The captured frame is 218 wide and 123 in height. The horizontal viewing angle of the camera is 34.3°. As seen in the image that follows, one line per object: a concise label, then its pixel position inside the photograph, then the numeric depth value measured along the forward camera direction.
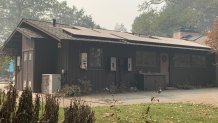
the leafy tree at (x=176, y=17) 63.81
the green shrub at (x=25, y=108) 4.53
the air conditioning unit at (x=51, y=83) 17.67
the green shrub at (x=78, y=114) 4.68
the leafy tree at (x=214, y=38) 23.23
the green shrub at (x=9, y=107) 4.31
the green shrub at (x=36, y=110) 4.75
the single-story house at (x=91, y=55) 18.61
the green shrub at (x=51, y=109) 5.27
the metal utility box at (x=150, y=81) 20.89
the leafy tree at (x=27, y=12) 67.50
